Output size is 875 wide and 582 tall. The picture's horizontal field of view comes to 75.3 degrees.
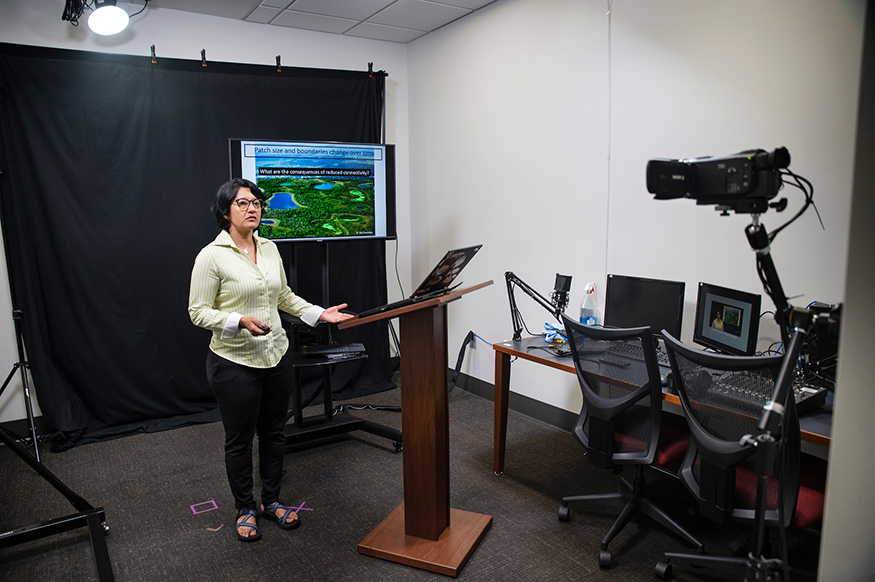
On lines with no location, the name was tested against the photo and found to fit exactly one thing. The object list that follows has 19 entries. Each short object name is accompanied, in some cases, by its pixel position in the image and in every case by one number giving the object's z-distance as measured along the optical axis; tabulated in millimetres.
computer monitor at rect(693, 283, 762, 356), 2393
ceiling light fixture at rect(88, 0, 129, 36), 3543
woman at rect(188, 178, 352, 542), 2414
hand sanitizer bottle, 3303
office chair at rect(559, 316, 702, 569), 2303
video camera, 1552
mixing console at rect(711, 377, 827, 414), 1887
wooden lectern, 2285
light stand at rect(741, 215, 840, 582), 1356
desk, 2871
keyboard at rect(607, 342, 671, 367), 2658
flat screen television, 3727
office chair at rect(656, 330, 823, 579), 1859
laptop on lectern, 2124
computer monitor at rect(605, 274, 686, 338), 2746
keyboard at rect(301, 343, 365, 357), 3486
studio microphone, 3227
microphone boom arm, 3165
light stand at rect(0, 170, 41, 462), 3451
